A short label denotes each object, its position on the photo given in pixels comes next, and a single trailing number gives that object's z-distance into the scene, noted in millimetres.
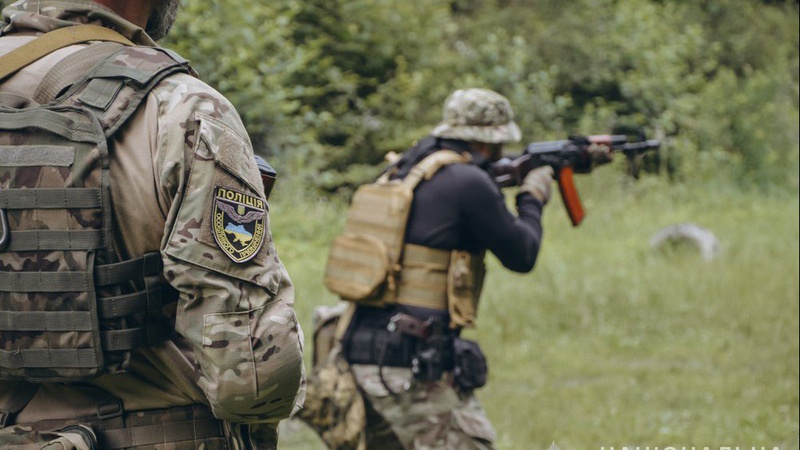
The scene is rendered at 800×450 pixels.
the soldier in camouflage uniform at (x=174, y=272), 4330
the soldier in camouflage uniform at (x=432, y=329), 8759
